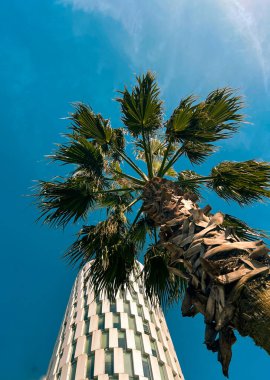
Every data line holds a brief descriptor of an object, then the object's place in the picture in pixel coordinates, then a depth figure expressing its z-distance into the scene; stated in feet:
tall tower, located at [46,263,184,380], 80.53
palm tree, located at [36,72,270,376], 19.44
